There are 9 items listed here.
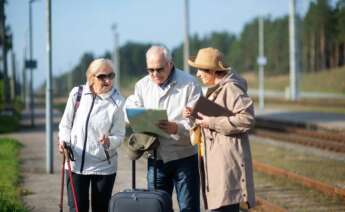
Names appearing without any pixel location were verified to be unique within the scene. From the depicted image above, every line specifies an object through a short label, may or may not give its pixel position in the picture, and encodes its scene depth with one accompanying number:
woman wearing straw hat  5.36
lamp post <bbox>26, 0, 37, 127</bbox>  25.47
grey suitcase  5.66
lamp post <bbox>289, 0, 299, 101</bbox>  36.81
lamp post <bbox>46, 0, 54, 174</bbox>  13.60
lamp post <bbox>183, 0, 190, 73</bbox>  35.84
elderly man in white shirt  5.84
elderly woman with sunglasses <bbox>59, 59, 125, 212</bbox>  6.07
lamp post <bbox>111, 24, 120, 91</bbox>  59.78
